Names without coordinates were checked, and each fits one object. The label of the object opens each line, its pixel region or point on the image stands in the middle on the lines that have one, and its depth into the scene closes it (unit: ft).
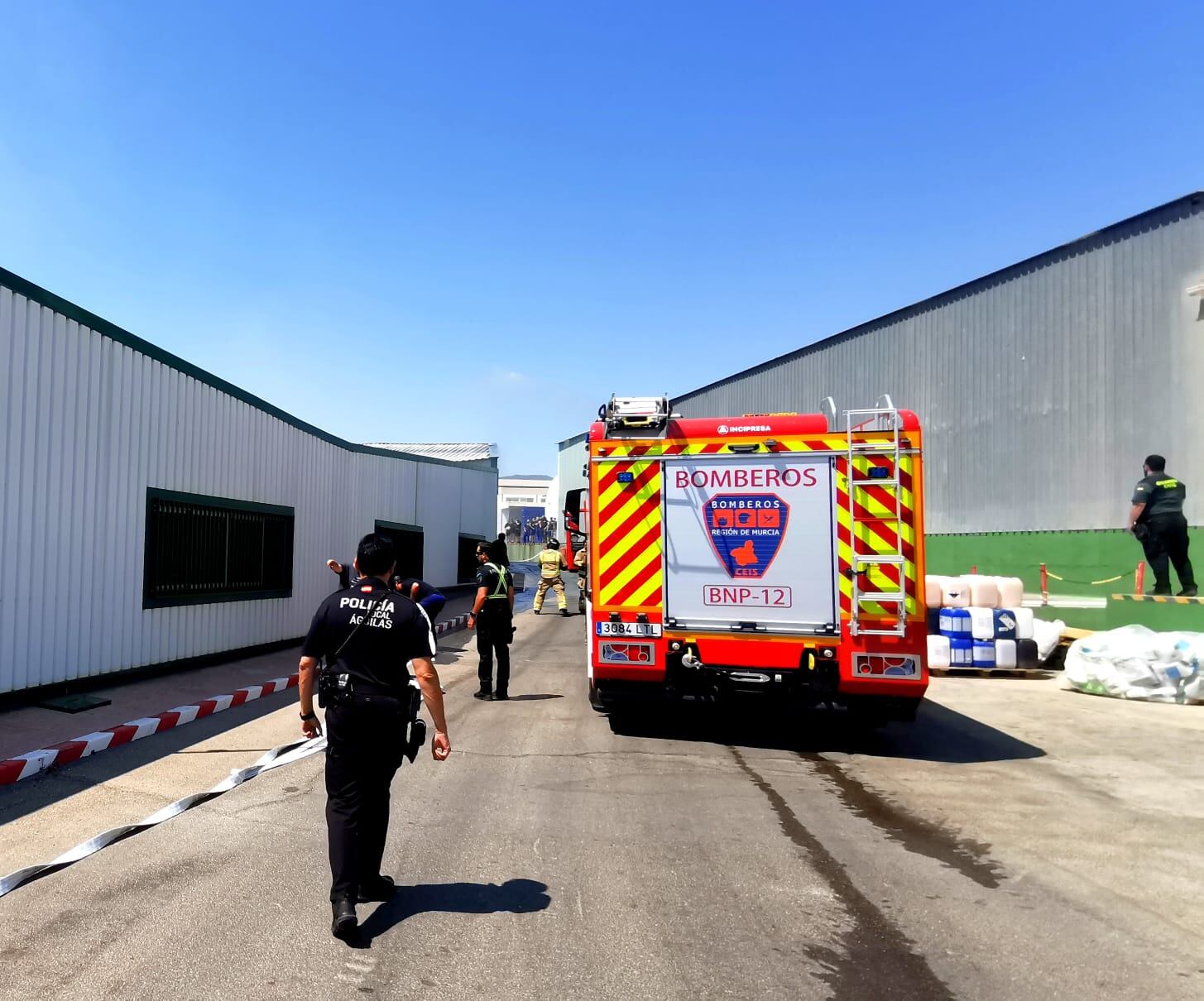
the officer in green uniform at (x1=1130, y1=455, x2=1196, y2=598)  41.01
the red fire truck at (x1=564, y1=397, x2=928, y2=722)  22.08
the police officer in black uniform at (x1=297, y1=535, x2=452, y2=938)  11.86
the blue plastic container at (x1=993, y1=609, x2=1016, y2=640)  39.55
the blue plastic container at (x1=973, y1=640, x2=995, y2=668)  39.58
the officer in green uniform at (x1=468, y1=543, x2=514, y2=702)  29.78
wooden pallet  39.70
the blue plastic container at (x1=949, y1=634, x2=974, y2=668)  39.78
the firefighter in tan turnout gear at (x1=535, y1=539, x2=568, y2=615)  66.23
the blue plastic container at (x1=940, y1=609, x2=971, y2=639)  39.78
